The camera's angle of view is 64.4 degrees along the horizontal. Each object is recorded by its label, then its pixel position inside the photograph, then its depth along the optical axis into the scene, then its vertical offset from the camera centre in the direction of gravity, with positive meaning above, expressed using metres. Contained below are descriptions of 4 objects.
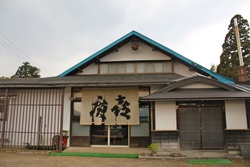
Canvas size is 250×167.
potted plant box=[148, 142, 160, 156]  8.05 -1.53
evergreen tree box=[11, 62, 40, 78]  41.94 +8.31
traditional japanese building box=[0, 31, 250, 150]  8.48 +0.27
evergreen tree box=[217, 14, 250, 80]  20.97 +6.59
